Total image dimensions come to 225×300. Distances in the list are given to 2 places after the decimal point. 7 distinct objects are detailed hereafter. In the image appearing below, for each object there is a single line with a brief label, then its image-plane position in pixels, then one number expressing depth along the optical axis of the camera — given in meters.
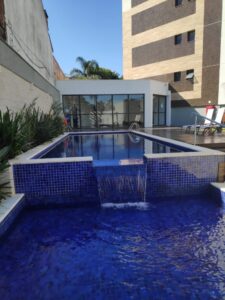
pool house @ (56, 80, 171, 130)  16.38
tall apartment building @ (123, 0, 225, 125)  18.20
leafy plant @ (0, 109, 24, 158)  4.54
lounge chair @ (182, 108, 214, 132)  11.65
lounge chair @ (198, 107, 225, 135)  10.29
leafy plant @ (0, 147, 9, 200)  3.75
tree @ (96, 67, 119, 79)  31.69
